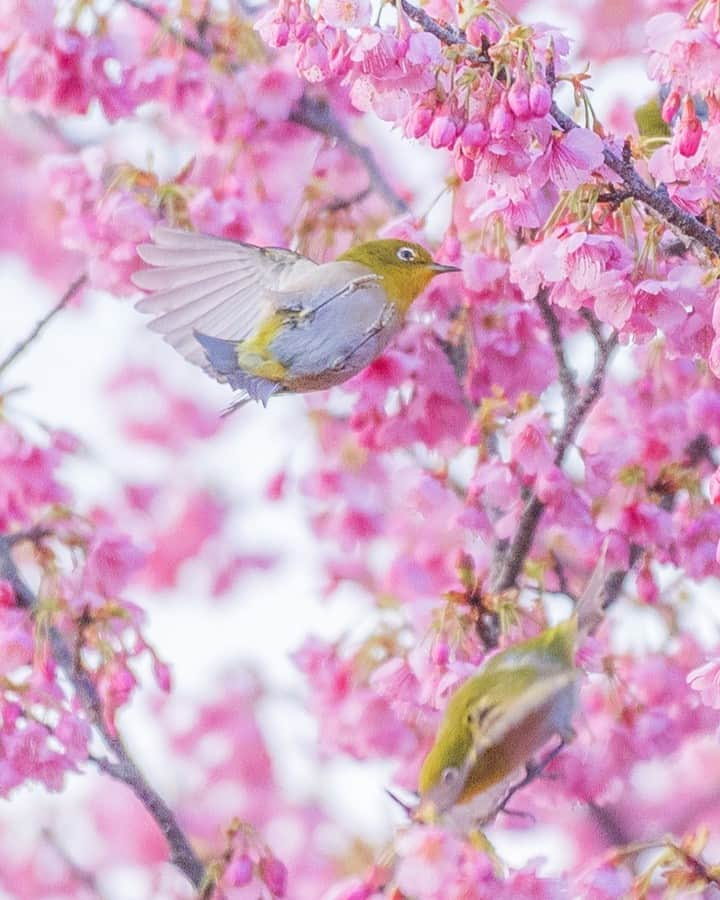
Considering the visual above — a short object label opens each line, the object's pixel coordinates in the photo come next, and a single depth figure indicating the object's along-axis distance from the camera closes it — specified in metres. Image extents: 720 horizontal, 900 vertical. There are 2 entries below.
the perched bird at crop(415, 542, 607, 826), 4.48
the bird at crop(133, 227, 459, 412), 5.58
